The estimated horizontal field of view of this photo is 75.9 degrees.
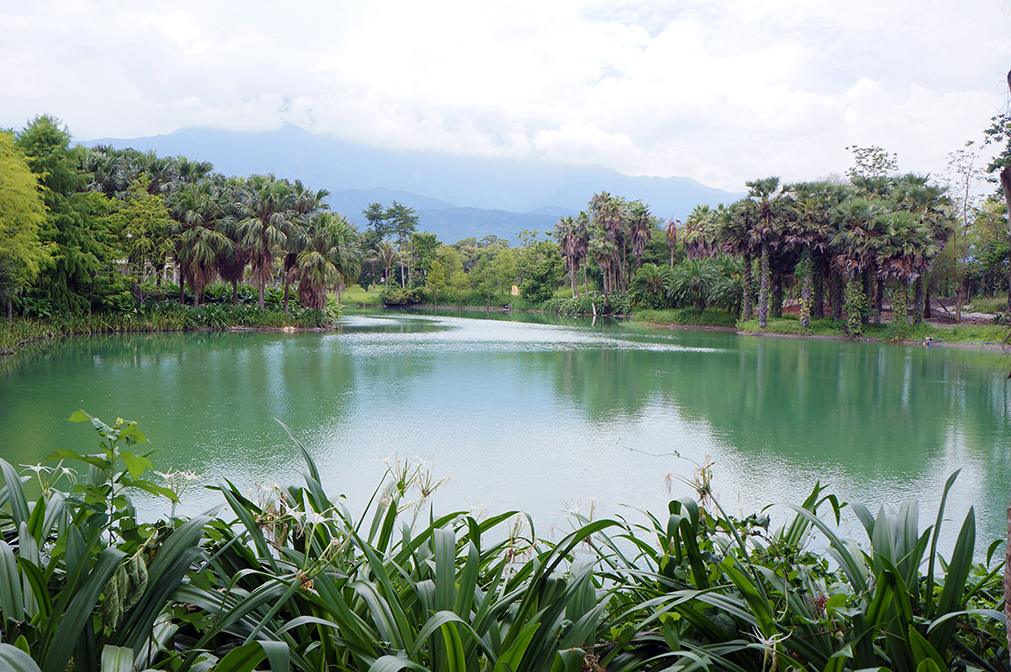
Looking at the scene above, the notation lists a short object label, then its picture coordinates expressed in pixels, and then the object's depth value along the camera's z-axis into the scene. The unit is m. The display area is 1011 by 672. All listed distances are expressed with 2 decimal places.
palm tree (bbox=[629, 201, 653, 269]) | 43.03
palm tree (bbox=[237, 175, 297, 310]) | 26.30
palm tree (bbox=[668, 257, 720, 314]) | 34.41
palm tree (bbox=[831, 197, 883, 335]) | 26.73
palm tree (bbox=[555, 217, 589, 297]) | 43.69
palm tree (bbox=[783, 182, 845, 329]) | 28.55
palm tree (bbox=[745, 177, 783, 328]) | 29.06
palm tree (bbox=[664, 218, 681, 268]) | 42.78
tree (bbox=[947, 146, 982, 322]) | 30.78
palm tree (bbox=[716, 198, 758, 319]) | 29.58
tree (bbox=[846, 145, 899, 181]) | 37.34
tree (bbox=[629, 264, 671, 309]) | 37.97
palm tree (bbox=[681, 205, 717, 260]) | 40.38
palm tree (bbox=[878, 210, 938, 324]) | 25.56
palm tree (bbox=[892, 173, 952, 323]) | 27.48
